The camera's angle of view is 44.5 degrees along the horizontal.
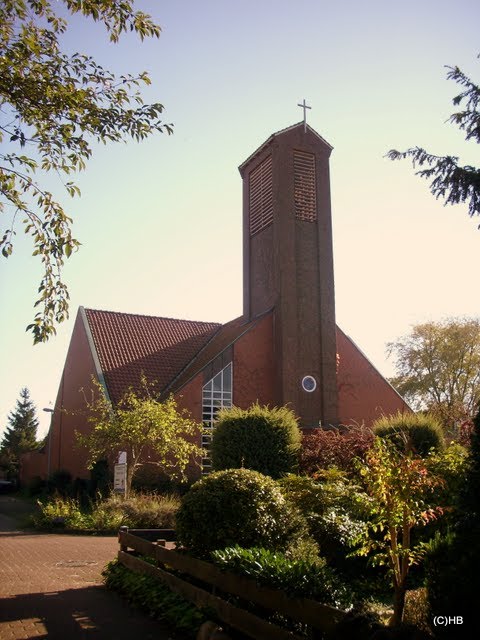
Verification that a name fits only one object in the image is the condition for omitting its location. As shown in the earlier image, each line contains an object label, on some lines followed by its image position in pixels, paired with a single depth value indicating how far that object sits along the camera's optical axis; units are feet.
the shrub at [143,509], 51.26
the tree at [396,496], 19.21
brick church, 81.82
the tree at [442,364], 136.46
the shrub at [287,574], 17.37
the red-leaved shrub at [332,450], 49.70
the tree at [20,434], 187.87
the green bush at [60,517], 54.49
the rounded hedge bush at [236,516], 23.38
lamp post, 109.19
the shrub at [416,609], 18.10
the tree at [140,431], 61.41
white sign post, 60.23
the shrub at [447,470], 24.43
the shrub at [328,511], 28.89
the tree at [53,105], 23.56
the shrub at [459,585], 13.12
